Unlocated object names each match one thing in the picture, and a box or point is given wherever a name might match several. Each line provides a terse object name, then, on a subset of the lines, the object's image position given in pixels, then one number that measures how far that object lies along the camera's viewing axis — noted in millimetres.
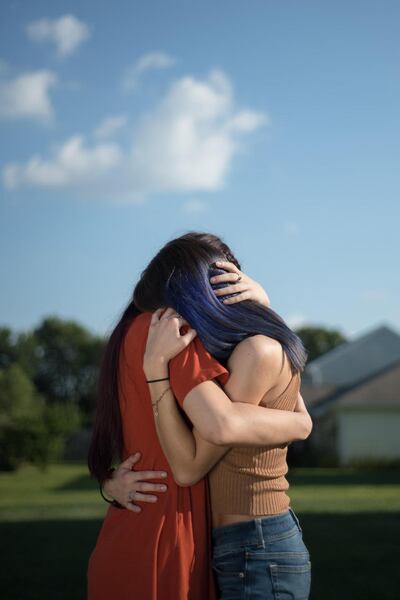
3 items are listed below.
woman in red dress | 2584
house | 32156
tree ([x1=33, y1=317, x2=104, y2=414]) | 71812
